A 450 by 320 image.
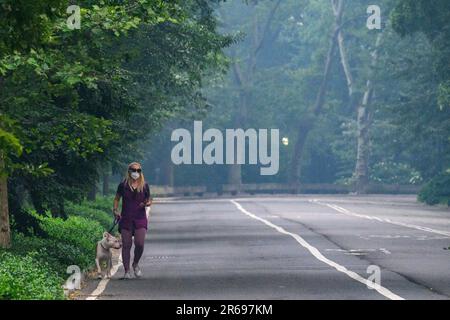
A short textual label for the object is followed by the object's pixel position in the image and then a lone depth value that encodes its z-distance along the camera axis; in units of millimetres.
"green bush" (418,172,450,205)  70938
